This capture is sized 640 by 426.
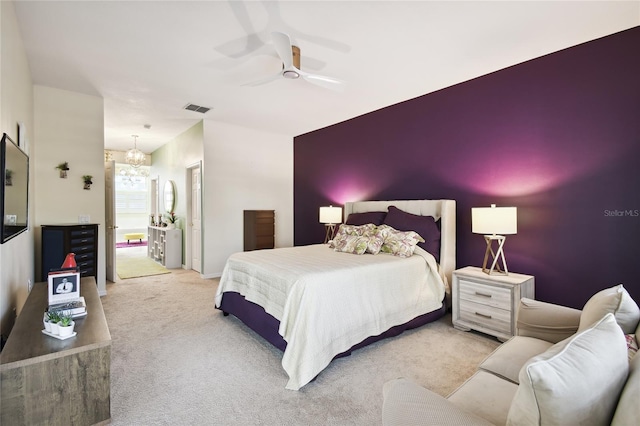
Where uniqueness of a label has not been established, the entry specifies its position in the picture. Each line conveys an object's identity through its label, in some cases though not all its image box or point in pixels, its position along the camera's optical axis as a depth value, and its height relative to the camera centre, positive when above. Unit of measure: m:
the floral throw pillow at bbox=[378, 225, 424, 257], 3.16 -0.34
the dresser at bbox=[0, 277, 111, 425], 1.43 -0.85
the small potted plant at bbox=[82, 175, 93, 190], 4.05 +0.43
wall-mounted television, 1.82 +0.16
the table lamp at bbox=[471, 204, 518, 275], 2.71 -0.11
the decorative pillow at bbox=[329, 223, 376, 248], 3.58 -0.25
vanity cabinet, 5.92 -0.73
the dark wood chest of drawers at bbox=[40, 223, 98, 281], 3.50 -0.42
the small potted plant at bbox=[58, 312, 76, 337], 1.64 -0.64
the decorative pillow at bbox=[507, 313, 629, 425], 0.73 -0.45
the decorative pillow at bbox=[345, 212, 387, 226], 3.94 -0.09
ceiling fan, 2.19 +1.24
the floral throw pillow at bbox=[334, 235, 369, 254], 3.29 -0.38
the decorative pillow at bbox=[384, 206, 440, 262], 3.37 -0.18
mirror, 6.42 +0.36
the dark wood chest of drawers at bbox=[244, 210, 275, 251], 5.54 -0.34
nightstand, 2.61 -0.83
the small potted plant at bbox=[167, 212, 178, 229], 6.40 -0.19
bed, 2.14 -0.74
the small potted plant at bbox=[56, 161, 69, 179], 3.88 +0.57
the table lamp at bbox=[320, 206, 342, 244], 4.77 -0.06
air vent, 4.37 +1.56
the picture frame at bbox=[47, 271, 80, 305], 2.02 -0.52
